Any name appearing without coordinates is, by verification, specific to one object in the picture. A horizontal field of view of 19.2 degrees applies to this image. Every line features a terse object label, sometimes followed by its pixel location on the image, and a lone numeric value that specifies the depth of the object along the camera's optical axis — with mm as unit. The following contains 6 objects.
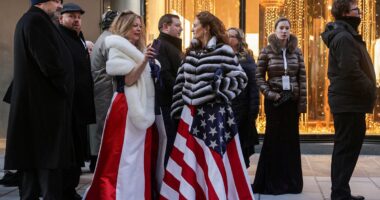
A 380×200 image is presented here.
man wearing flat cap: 10434
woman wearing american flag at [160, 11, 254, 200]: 9554
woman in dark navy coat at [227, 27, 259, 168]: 11905
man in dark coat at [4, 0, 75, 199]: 8793
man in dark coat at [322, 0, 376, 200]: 10415
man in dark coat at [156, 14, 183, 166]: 11358
